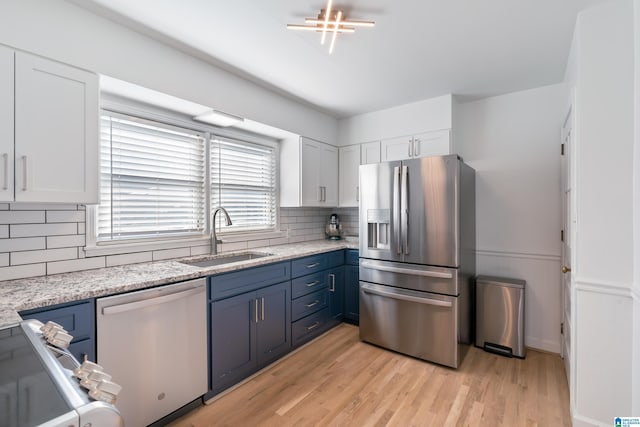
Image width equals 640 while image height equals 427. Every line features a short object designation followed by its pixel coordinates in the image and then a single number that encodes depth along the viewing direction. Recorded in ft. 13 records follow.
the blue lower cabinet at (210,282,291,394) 7.02
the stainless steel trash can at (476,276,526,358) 9.02
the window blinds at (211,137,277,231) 9.70
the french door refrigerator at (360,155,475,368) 8.27
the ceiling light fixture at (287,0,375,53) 5.82
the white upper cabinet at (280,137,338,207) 11.36
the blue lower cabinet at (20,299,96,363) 4.63
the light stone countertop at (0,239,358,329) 4.44
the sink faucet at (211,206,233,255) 9.05
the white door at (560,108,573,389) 7.36
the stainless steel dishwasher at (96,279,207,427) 5.34
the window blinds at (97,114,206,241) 7.25
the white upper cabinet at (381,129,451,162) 10.21
